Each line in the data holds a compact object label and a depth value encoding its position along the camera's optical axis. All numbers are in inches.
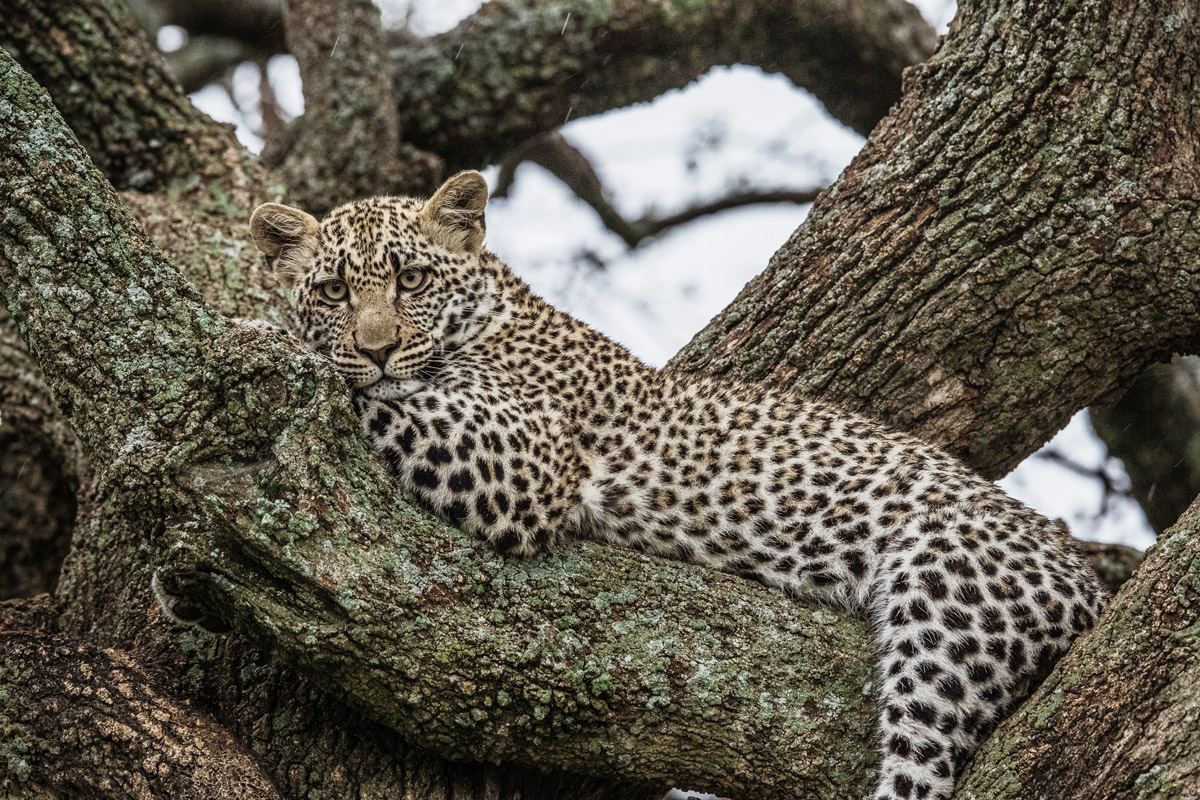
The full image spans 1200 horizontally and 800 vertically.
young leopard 391.9
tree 336.5
